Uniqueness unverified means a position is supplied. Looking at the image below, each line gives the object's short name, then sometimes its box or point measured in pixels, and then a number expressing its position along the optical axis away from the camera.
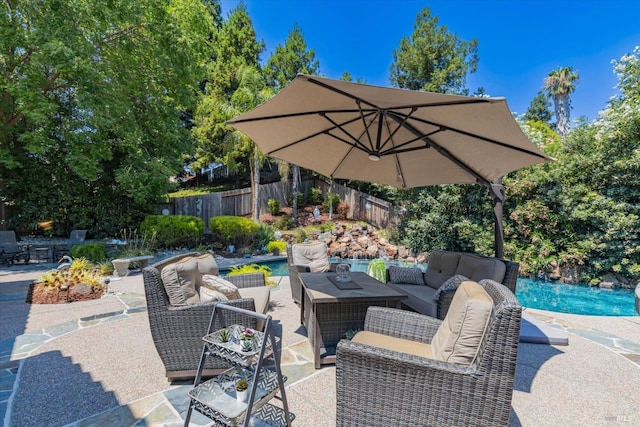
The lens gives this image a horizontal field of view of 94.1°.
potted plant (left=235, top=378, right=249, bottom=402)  1.69
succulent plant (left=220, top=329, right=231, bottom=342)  1.87
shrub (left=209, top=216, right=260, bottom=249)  9.94
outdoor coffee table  2.73
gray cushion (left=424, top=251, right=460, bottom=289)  4.22
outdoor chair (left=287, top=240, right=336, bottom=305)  4.57
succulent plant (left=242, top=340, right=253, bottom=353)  1.72
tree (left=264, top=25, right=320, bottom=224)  14.77
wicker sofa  3.20
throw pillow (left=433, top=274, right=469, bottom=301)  2.96
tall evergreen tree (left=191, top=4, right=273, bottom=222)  11.68
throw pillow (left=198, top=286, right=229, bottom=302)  2.63
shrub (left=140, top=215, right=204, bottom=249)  9.02
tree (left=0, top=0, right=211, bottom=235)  6.79
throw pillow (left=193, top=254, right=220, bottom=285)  3.22
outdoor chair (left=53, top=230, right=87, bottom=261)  7.55
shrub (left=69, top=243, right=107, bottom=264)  7.00
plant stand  1.59
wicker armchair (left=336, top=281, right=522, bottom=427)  1.44
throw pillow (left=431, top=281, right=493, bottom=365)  1.62
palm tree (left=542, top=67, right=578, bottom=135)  17.41
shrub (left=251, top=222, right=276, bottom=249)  10.40
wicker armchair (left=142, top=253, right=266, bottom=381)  2.34
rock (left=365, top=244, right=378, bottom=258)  10.60
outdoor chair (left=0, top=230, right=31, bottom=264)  6.92
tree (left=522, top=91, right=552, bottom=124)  26.46
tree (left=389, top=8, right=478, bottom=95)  13.36
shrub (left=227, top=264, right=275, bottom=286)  5.31
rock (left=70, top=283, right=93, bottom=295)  4.76
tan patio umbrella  2.19
